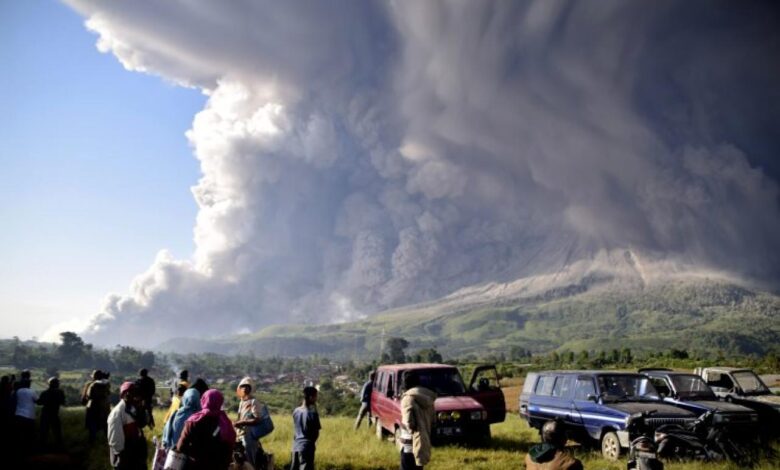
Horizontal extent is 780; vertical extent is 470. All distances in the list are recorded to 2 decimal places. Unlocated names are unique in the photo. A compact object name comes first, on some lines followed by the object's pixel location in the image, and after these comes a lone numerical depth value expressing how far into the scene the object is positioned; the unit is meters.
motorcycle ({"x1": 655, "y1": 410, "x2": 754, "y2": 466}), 10.65
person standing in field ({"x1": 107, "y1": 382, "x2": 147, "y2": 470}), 6.95
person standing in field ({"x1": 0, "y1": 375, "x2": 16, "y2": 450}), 11.27
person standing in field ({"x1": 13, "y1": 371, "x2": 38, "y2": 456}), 11.34
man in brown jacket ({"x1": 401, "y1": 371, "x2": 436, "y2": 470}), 7.62
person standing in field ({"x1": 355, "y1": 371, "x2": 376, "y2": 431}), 16.27
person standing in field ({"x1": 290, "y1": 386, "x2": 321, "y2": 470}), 7.88
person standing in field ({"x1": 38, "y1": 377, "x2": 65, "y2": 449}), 13.92
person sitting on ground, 4.97
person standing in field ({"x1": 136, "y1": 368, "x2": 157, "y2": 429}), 7.96
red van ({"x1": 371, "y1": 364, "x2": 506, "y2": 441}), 12.55
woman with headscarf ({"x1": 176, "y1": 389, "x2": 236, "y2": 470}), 5.45
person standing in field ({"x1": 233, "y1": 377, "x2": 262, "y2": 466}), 7.73
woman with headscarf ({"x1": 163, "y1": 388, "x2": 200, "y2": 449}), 6.57
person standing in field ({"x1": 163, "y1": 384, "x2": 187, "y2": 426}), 8.97
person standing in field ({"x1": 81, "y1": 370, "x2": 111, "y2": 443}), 12.31
